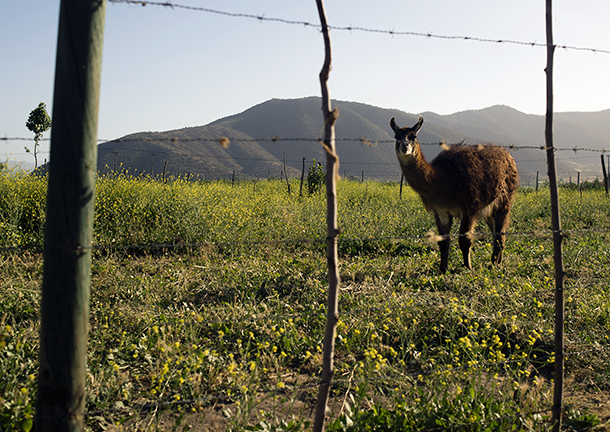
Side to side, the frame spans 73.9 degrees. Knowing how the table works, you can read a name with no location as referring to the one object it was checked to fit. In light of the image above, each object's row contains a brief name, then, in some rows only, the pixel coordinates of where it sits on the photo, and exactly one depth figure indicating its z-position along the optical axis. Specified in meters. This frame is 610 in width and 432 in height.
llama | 5.25
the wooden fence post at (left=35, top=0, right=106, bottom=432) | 1.52
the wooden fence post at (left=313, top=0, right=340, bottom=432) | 1.72
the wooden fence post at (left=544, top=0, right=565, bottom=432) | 2.26
